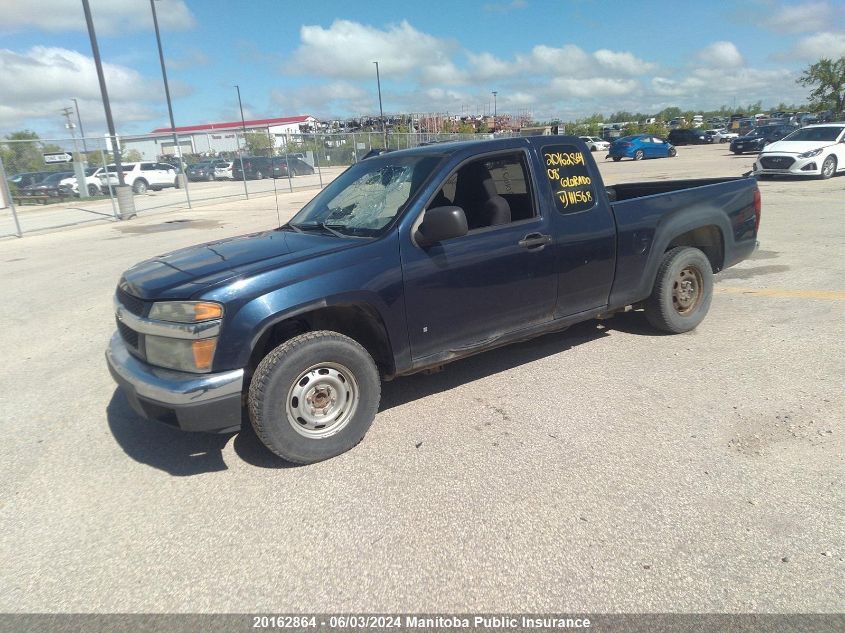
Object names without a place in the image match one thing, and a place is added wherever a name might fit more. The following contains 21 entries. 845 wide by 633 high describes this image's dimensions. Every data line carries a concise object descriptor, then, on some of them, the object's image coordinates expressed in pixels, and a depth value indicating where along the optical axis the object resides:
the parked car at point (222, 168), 38.16
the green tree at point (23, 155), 17.73
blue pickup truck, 3.19
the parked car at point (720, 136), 53.78
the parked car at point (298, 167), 32.11
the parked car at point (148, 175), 31.58
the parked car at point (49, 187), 22.92
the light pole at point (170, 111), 22.47
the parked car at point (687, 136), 49.28
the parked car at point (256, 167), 30.69
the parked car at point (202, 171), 37.69
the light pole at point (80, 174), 22.13
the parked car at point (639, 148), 35.84
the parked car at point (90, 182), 24.56
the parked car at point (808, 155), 17.14
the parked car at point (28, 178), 21.42
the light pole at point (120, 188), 18.89
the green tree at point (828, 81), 47.88
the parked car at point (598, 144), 52.53
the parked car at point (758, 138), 32.53
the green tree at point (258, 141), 37.03
